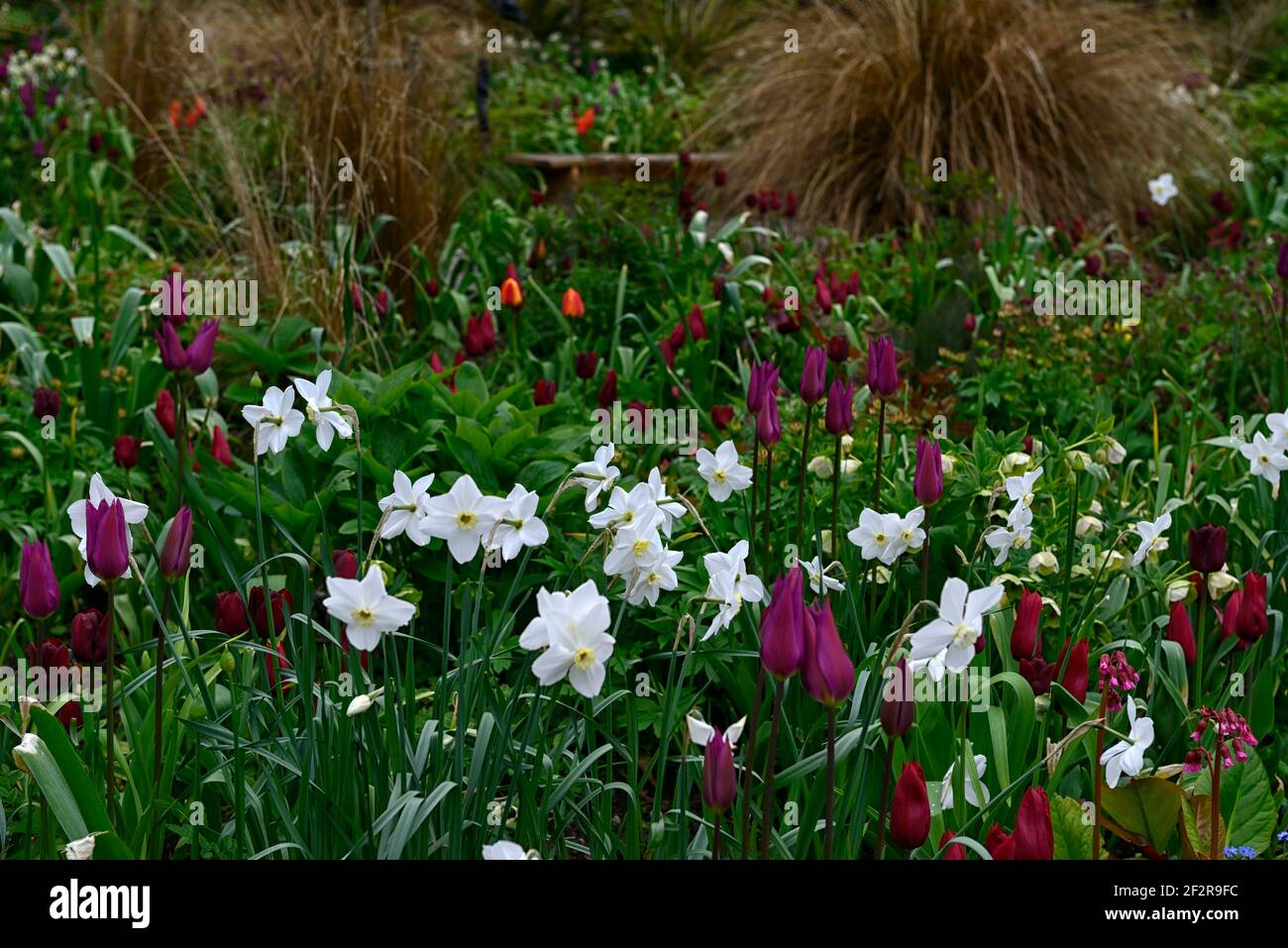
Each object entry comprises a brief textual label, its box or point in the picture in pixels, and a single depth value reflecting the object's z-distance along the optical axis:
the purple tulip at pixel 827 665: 1.41
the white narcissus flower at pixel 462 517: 1.75
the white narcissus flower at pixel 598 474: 1.98
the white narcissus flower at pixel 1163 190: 5.70
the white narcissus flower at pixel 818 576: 1.99
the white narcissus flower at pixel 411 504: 1.80
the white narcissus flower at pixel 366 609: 1.56
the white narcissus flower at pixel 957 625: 1.53
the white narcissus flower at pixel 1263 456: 2.35
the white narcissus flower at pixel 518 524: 1.78
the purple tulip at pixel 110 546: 1.63
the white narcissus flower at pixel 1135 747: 1.70
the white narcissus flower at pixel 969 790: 1.96
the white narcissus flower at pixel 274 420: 2.11
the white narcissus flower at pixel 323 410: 2.08
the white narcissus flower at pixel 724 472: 2.29
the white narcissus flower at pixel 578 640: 1.45
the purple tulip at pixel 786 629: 1.41
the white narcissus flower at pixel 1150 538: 2.22
